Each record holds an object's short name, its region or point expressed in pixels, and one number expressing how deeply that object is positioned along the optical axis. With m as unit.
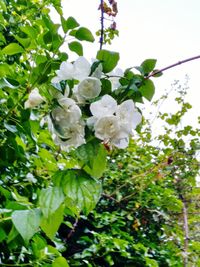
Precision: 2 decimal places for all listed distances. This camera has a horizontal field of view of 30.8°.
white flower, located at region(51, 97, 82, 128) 0.51
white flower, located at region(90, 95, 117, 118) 0.51
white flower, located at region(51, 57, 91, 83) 0.55
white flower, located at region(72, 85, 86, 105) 0.54
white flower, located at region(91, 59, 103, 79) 0.55
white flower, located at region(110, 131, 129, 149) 0.53
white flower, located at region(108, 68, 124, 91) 0.57
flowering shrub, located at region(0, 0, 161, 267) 0.51
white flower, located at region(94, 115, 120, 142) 0.50
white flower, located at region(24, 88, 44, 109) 0.57
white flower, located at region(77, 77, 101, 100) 0.53
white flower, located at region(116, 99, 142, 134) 0.53
